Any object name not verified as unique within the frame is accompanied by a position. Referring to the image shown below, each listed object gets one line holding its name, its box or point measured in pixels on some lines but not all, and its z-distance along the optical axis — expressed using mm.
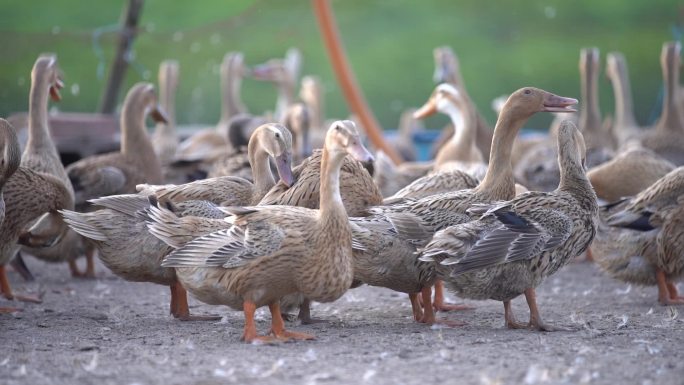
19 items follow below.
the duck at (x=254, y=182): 12961
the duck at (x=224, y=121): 21125
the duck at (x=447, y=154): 18016
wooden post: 24641
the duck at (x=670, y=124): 22328
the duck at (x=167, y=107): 24625
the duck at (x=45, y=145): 15773
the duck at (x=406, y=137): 28953
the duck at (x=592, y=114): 22687
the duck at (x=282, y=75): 30844
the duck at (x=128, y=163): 16891
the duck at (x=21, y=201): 13305
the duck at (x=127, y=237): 12477
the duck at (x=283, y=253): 10711
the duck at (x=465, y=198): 12070
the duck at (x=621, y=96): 27125
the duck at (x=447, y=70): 25305
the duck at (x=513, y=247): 11312
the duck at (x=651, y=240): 13750
